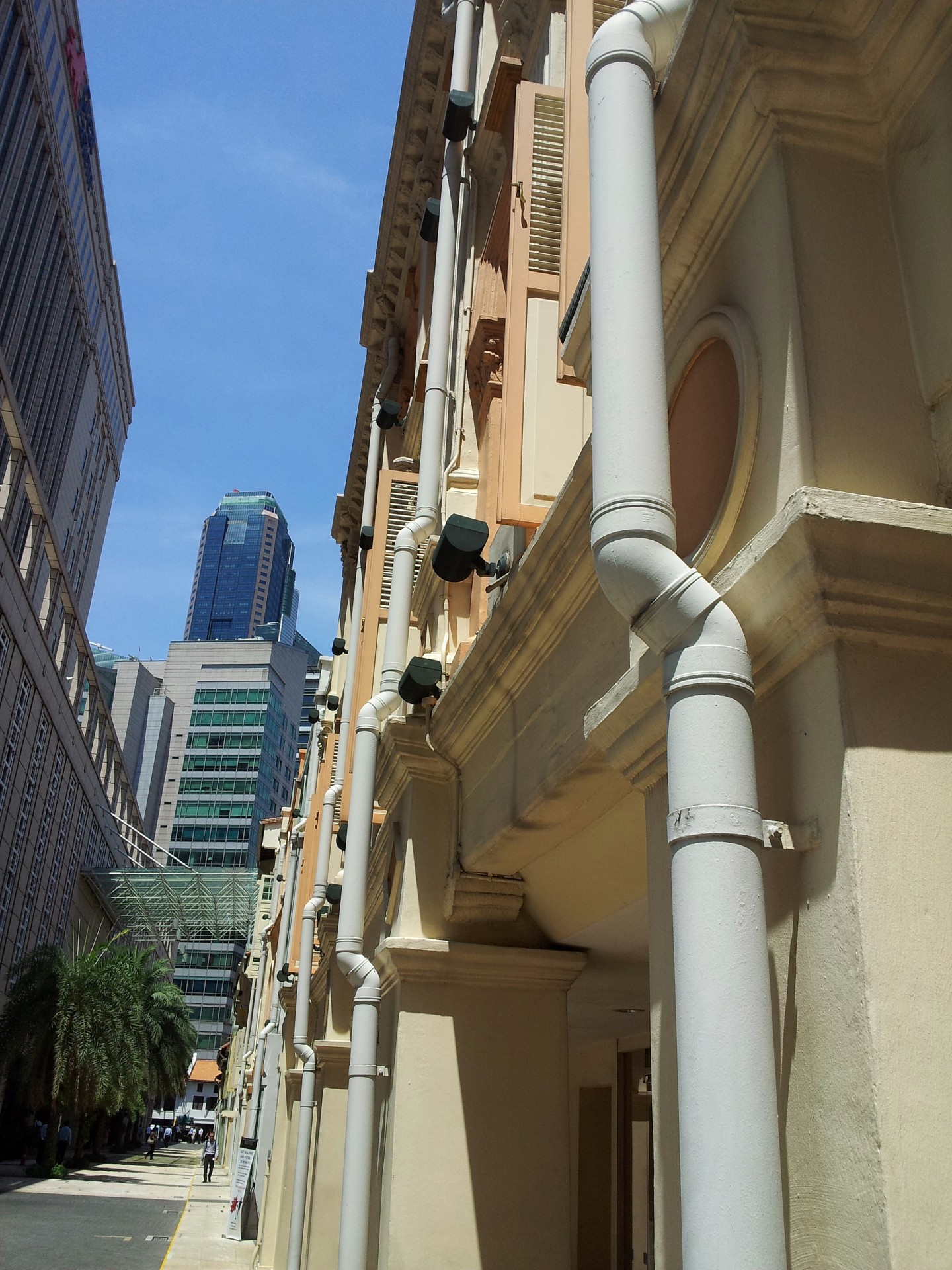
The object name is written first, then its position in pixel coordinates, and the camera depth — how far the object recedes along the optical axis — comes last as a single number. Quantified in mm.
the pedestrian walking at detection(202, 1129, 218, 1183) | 41969
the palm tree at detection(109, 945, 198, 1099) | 43031
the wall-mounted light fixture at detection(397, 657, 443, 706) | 7137
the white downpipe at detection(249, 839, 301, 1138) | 21422
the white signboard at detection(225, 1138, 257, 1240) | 20594
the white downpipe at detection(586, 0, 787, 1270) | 2199
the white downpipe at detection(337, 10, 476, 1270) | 6332
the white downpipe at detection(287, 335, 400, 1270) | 10727
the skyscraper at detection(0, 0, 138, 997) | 44656
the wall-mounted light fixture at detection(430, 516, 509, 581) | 6000
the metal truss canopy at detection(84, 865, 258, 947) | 58062
